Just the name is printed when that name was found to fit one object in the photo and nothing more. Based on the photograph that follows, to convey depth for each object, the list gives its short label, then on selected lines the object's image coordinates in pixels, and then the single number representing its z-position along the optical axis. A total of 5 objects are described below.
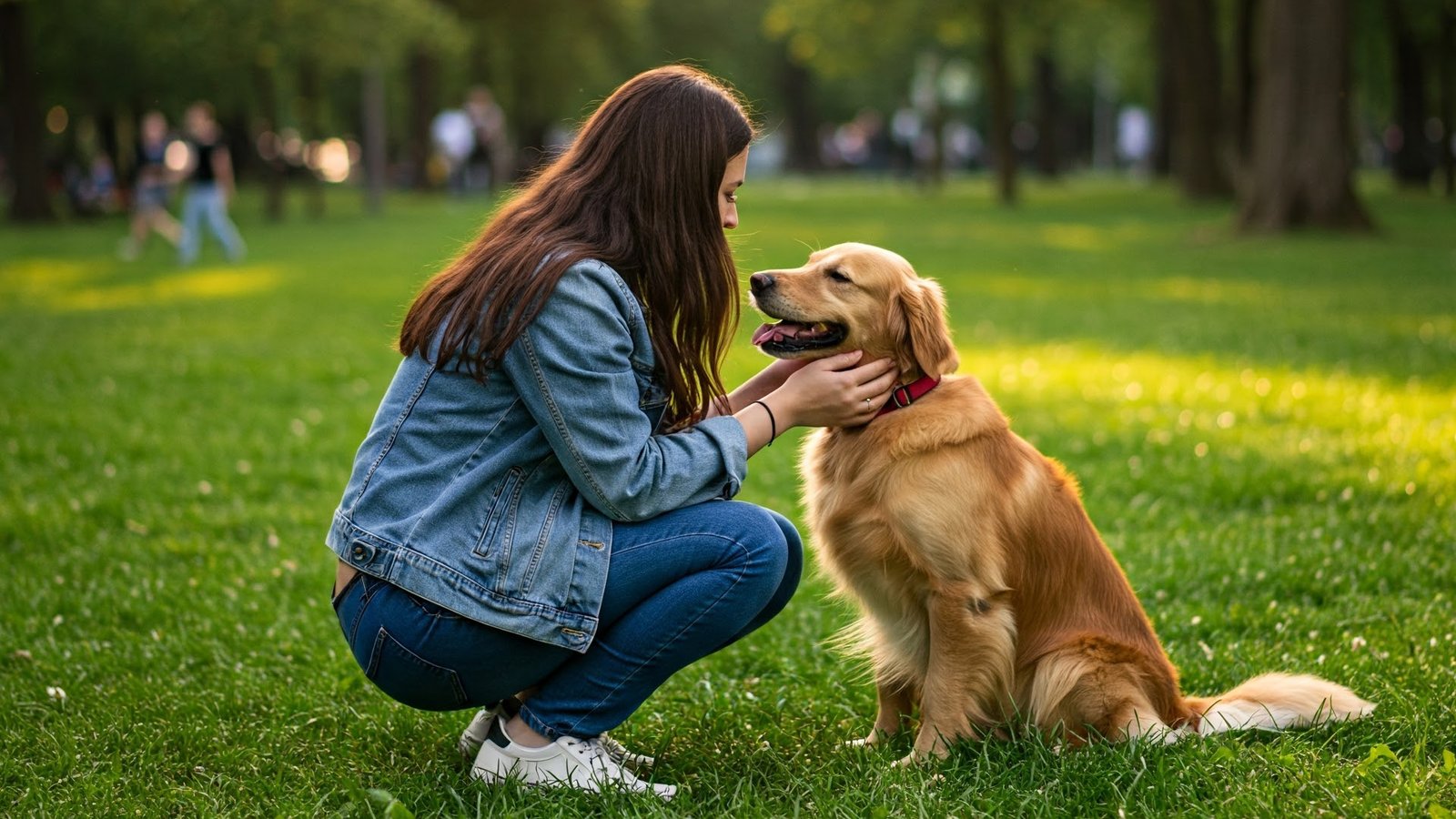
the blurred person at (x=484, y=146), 35.62
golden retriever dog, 3.42
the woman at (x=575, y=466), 3.04
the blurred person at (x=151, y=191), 21.02
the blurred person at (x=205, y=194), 19.19
